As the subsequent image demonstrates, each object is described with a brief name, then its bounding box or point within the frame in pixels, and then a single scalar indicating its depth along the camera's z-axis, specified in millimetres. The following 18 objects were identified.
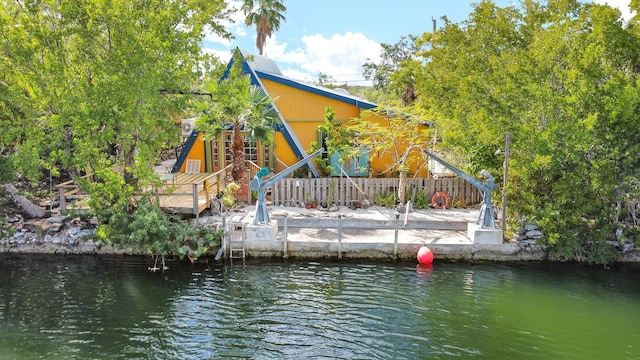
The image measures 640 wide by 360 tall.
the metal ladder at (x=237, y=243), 13963
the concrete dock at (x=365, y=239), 13891
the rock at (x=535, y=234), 13938
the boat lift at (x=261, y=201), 14297
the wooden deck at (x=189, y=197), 15133
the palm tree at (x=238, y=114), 16750
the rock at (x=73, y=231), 15098
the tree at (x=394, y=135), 17469
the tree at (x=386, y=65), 42156
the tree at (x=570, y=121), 12781
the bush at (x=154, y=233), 13750
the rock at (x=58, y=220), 16050
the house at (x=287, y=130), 20609
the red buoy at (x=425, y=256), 13359
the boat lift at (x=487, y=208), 13961
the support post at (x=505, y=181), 13562
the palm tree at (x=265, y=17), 36688
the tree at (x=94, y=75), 13648
